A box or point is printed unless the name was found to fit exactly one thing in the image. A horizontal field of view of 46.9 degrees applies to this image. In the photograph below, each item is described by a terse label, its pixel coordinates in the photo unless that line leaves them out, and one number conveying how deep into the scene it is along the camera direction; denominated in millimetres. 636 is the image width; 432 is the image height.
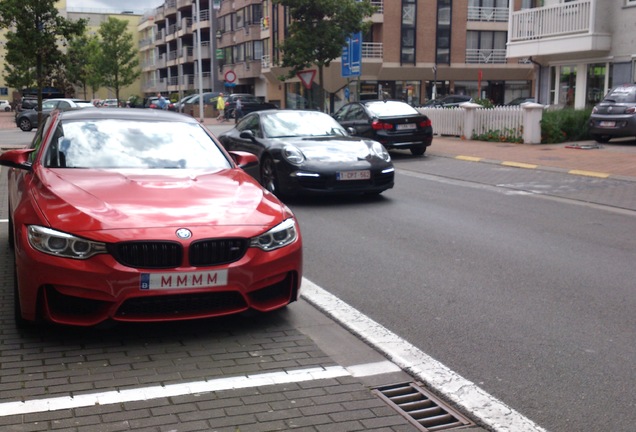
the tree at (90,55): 73400
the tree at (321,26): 30258
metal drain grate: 3807
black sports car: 10906
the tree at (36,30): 23047
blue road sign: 28203
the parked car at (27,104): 44419
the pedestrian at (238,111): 45409
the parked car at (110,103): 64925
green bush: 21078
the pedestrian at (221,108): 47969
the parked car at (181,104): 54388
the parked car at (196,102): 56312
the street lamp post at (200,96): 48706
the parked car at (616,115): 19562
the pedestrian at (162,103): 47531
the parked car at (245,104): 48188
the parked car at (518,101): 36969
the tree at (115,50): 75812
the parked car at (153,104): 49272
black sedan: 18797
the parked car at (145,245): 4641
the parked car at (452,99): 42612
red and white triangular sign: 26911
